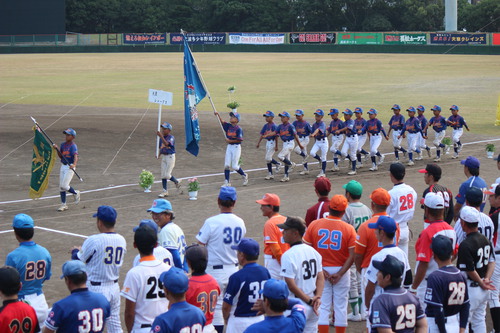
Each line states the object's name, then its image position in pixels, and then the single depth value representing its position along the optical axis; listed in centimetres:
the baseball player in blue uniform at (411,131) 2408
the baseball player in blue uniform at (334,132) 2344
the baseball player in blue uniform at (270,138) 2194
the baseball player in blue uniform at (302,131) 2264
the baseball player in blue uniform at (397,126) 2420
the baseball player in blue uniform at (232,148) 2059
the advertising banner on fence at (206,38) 8919
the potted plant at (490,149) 2428
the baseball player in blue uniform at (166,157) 1964
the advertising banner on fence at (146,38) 9119
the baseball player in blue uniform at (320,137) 2283
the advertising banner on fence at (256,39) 8644
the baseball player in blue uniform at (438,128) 2480
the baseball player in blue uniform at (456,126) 2514
